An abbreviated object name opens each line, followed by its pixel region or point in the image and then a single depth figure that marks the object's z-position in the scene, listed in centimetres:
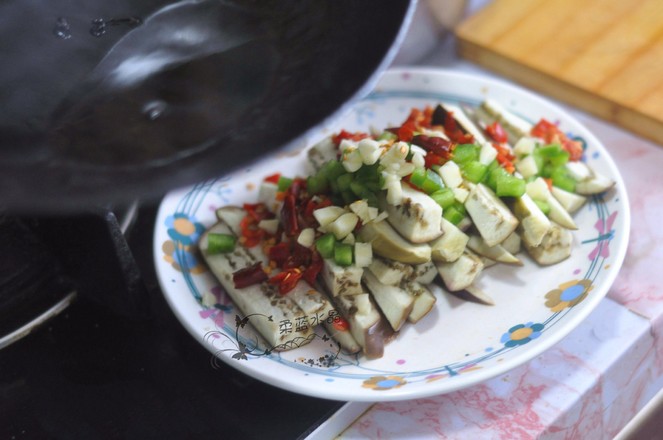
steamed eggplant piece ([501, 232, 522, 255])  114
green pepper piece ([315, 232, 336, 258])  105
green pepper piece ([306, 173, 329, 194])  115
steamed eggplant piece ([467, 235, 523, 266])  111
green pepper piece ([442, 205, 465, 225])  109
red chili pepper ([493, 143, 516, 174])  118
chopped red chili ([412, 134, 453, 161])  113
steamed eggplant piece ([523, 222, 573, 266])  112
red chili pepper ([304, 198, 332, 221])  111
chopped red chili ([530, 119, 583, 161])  127
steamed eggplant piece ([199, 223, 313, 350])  100
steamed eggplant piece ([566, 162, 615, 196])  119
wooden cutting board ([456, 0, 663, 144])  150
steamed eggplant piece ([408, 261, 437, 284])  107
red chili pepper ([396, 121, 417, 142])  118
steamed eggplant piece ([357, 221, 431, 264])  103
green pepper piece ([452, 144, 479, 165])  116
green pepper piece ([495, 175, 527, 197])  112
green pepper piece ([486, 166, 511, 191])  114
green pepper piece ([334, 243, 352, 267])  103
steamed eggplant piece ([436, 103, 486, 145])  124
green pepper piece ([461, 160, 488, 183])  114
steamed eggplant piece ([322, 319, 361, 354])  101
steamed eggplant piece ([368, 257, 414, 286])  104
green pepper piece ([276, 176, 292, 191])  123
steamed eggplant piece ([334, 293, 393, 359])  100
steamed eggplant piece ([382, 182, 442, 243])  102
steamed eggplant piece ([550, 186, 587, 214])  119
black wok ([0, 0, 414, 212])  68
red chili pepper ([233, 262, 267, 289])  106
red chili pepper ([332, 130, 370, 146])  122
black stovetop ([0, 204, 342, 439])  98
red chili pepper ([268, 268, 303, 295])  104
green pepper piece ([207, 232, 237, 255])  113
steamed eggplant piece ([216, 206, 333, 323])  101
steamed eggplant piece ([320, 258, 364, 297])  102
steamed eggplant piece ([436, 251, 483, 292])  107
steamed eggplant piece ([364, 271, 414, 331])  103
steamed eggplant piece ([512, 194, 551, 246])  110
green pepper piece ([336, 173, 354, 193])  110
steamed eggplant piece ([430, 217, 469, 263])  106
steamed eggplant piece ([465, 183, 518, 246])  108
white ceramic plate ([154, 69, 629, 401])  94
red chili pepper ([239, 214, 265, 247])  115
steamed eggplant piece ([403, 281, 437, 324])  105
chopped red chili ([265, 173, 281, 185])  129
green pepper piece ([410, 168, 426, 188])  108
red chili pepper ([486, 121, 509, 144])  127
